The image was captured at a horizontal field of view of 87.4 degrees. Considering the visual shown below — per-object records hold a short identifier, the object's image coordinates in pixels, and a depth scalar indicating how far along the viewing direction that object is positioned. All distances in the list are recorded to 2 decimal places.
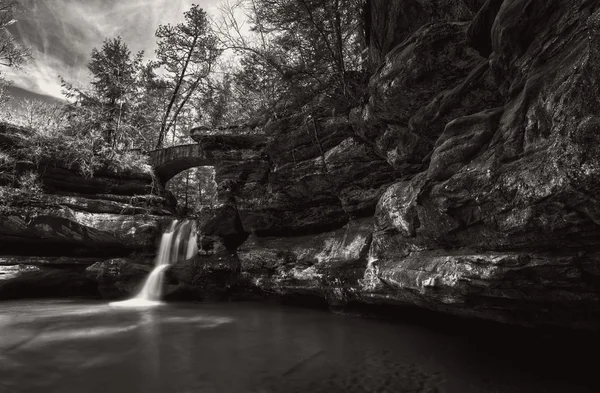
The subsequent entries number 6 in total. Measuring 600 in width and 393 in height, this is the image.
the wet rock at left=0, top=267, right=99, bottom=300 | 12.90
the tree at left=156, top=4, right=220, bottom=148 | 21.47
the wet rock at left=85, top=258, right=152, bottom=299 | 12.81
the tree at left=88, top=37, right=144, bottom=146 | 19.12
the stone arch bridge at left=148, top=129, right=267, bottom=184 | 13.20
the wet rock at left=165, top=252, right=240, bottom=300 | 12.21
